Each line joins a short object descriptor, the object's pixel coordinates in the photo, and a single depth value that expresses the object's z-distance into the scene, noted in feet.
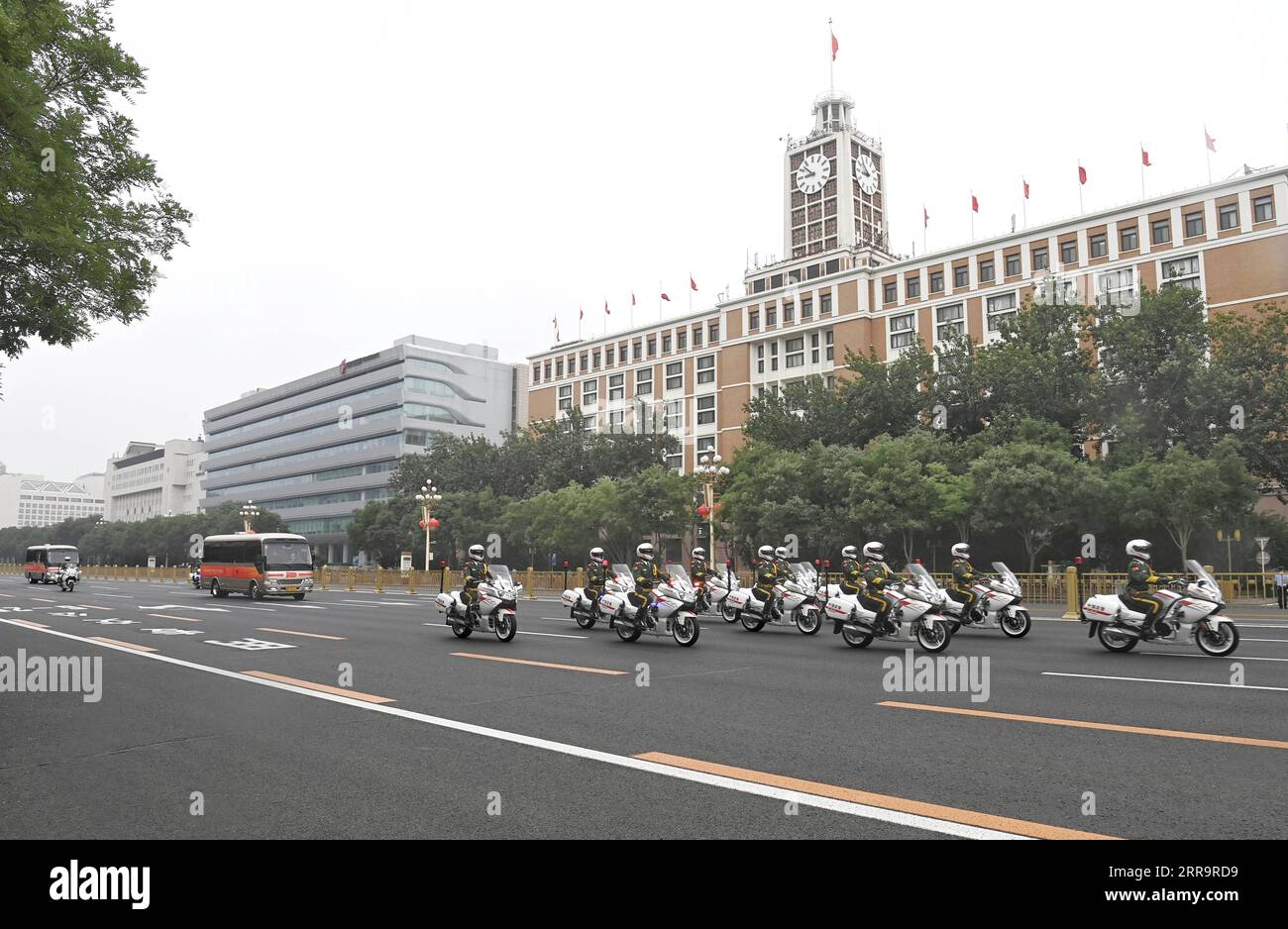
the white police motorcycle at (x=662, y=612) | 46.62
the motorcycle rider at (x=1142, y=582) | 39.60
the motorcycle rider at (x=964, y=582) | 49.08
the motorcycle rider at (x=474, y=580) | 49.90
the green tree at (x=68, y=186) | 30.09
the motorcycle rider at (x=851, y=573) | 46.68
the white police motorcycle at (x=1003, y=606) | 49.44
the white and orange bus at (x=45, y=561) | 159.74
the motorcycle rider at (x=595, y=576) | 55.21
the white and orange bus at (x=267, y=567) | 103.40
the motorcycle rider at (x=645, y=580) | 48.08
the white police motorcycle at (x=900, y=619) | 41.63
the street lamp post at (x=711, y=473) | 124.57
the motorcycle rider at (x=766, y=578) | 57.31
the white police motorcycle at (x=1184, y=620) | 38.75
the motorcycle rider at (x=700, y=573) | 63.87
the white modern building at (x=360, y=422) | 298.56
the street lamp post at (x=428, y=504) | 158.51
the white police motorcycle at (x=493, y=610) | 49.29
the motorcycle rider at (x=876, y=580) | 43.75
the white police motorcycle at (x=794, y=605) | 54.80
